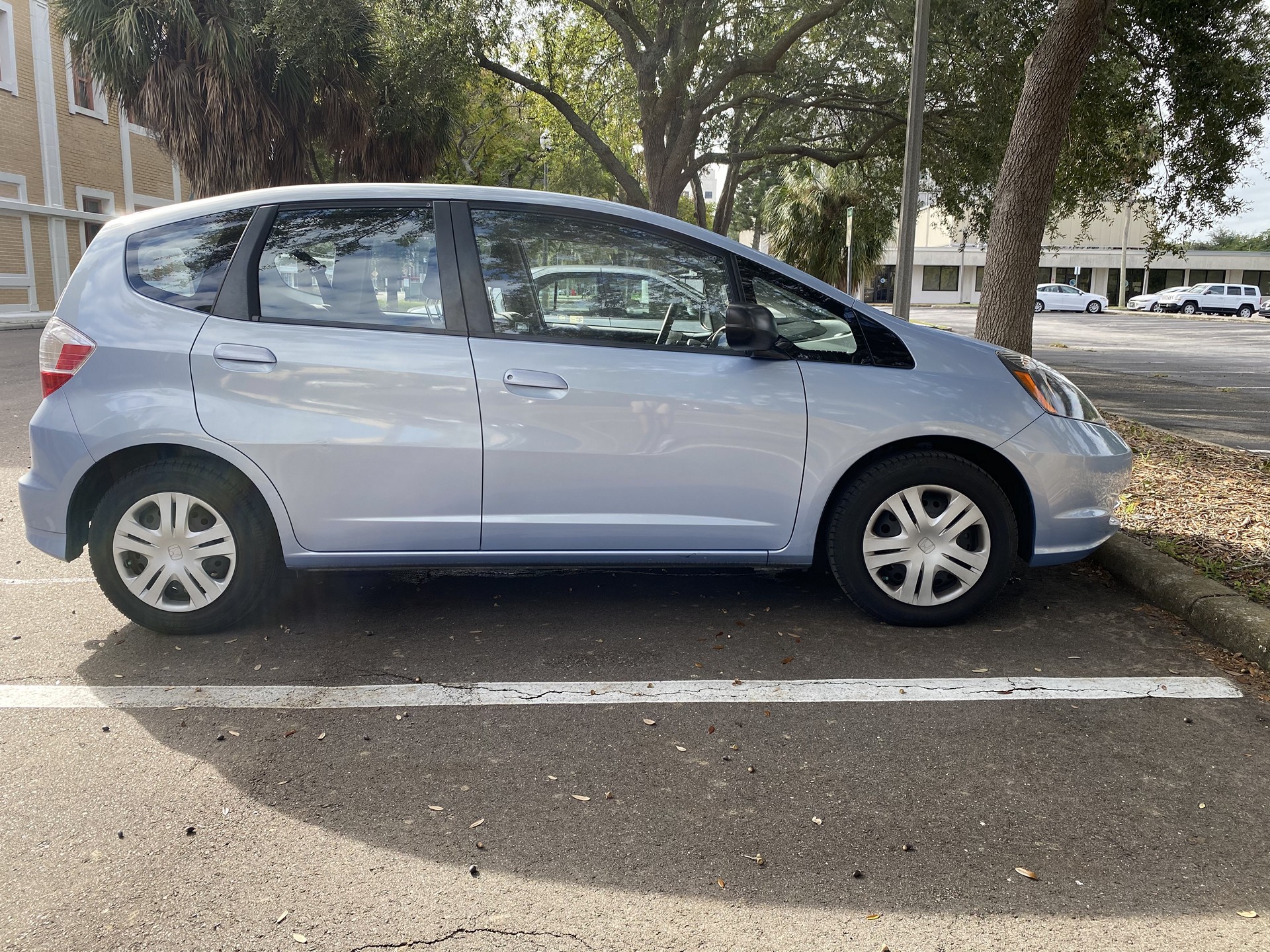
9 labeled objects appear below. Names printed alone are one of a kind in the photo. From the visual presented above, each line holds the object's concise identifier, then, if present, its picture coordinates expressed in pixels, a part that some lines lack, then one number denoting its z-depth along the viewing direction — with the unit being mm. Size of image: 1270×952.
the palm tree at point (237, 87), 16969
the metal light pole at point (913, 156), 10250
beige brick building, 25750
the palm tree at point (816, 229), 33125
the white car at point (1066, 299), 48562
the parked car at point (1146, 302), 50297
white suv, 48469
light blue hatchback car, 3951
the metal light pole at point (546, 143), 28562
